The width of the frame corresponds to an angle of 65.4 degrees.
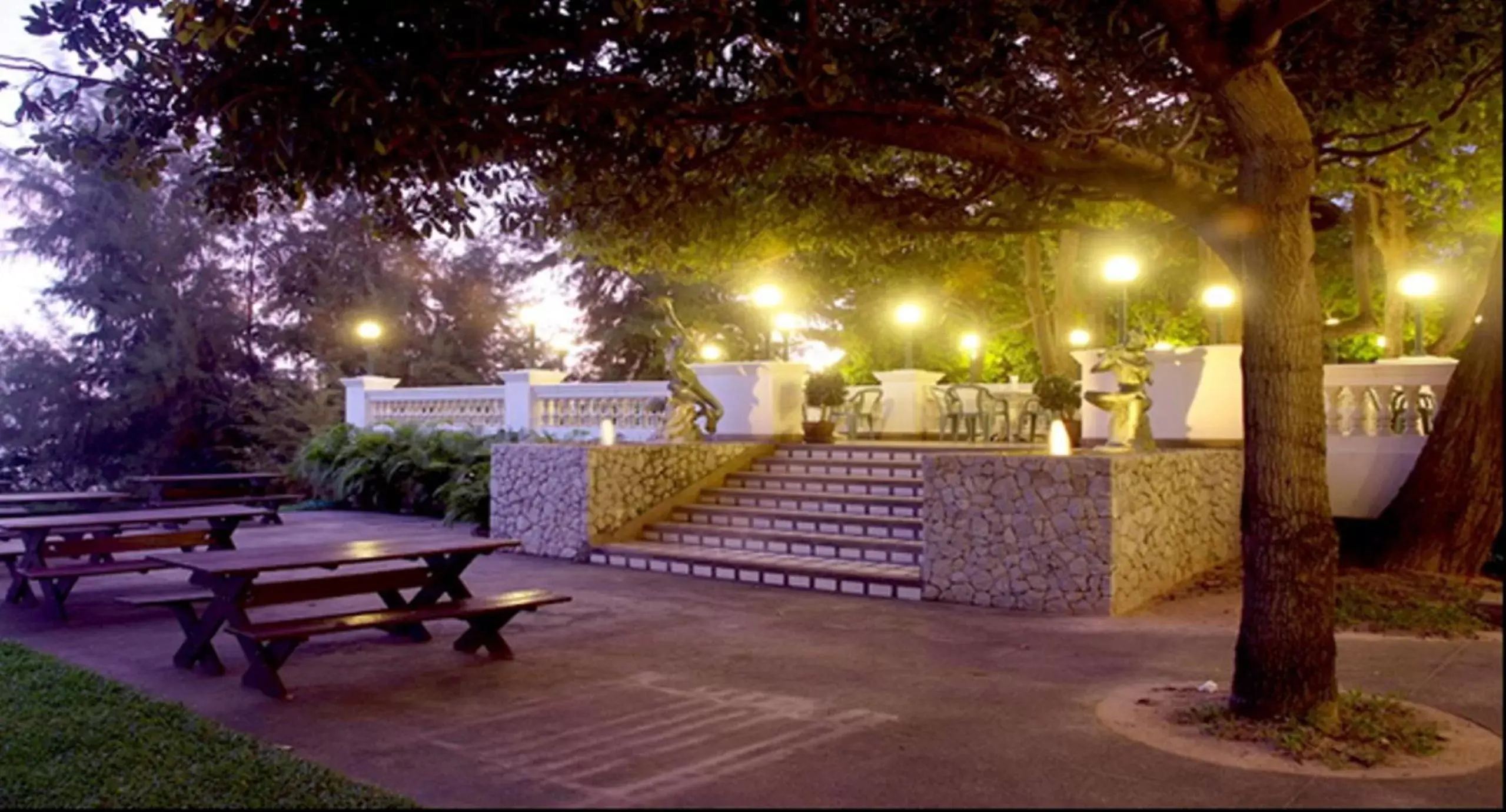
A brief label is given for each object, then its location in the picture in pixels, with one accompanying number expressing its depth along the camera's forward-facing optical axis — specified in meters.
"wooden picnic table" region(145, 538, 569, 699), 6.82
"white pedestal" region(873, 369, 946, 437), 22.84
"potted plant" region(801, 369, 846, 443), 20.30
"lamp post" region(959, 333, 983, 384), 30.52
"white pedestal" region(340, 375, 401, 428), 23.22
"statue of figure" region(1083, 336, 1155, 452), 11.22
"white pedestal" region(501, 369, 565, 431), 20.30
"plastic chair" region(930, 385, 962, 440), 20.36
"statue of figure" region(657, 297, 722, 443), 15.38
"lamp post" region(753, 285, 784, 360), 19.09
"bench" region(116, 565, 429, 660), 7.24
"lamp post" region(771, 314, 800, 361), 28.22
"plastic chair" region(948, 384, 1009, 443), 20.11
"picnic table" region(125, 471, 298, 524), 16.75
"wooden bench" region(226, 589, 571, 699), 6.66
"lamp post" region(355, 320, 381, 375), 23.58
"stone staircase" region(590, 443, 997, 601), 11.47
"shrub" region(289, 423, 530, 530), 18.44
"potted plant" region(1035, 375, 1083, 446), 18.39
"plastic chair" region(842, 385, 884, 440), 21.89
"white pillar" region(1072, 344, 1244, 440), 12.45
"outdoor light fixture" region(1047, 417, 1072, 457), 10.46
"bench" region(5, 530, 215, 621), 9.36
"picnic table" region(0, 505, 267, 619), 9.57
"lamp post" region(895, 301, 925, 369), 21.64
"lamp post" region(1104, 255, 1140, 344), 14.28
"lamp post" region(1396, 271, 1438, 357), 16.53
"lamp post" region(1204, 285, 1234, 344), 14.95
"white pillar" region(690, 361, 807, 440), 16.41
